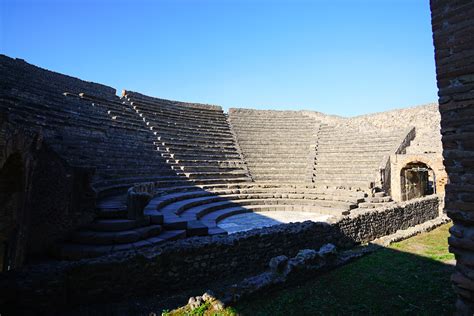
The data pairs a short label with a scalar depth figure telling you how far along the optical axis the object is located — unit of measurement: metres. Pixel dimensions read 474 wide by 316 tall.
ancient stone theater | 5.16
